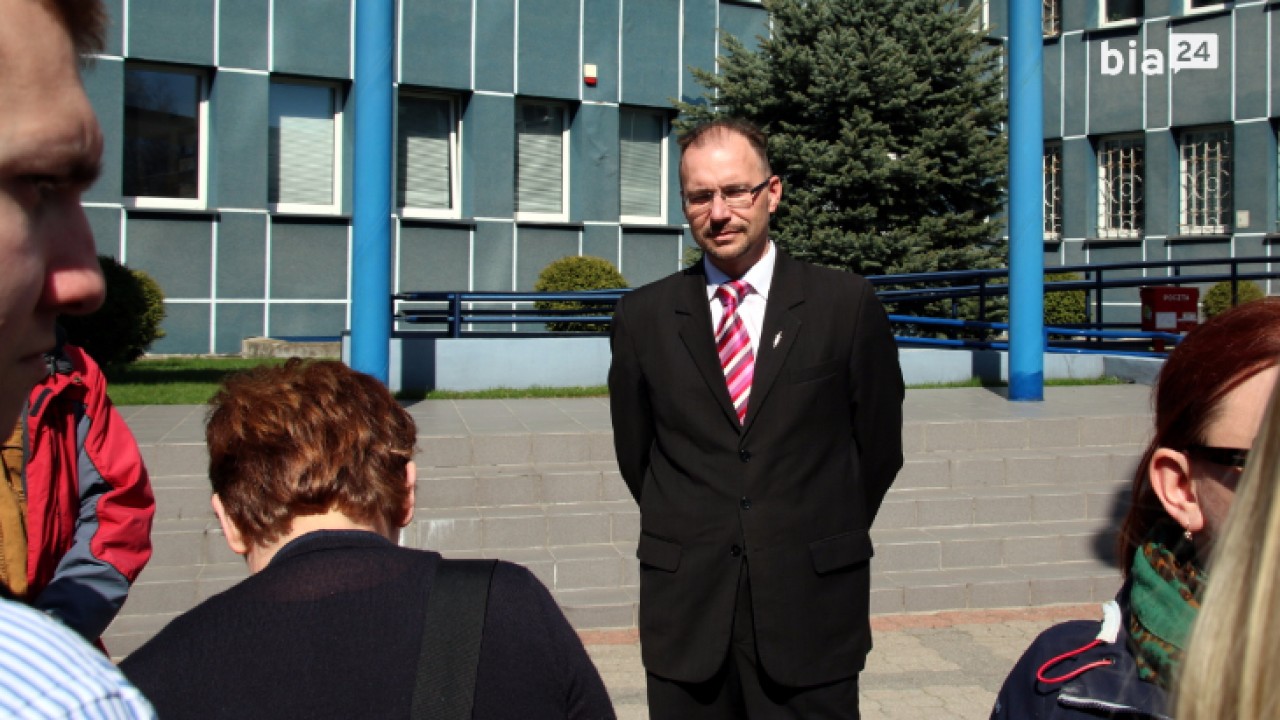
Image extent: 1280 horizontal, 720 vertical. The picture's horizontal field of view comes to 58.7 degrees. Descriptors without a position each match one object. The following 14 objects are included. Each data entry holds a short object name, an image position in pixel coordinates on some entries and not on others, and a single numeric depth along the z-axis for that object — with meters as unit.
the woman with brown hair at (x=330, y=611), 1.50
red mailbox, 13.54
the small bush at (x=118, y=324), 10.84
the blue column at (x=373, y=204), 8.00
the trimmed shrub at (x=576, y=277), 16.41
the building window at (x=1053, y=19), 23.59
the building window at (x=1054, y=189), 23.78
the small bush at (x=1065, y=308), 20.06
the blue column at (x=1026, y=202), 9.15
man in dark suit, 2.87
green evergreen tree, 14.32
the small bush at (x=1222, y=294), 18.44
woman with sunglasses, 1.56
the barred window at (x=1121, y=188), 22.83
